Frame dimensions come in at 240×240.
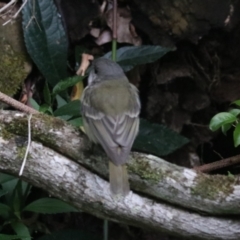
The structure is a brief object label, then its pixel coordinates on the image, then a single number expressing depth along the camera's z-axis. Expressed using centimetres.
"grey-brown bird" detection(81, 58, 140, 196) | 426
